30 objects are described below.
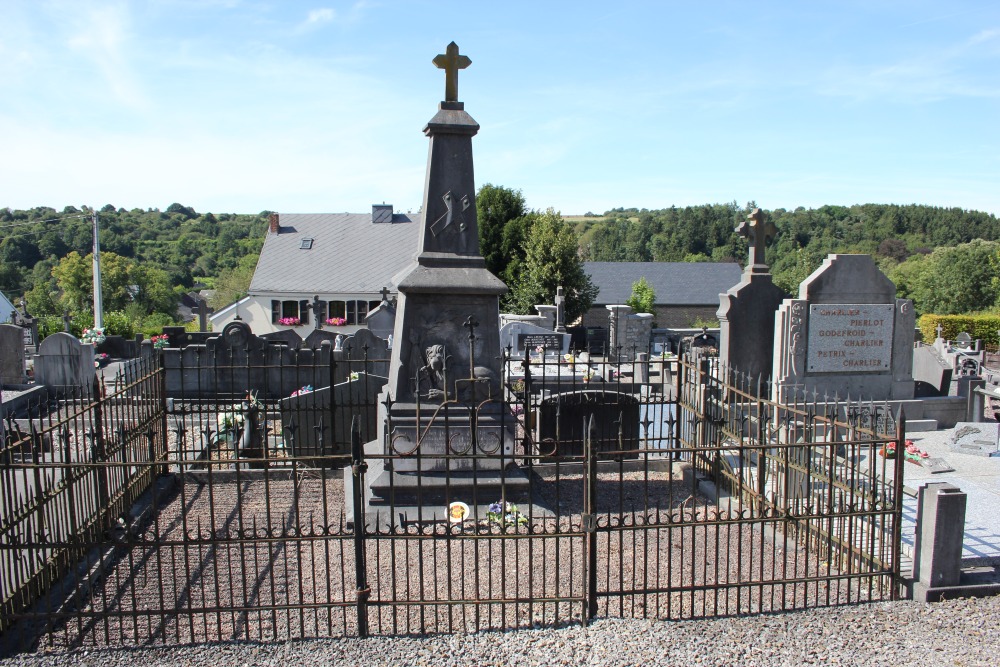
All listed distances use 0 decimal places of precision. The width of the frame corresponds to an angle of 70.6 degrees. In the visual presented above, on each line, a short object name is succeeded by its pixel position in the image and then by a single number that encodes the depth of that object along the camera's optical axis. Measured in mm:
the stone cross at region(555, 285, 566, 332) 25219
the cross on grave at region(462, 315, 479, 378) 7348
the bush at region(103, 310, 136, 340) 26156
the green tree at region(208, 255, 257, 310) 51062
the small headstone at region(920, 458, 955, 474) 9156
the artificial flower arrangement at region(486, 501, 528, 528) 6703
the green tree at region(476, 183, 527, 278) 36062
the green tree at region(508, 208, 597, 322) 31109
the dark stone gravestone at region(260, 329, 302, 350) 17938
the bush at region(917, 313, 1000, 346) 28625
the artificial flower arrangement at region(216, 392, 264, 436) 8883
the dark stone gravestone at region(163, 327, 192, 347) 19969
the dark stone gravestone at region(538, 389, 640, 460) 9156
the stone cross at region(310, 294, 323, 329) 24058
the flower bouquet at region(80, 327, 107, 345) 20766
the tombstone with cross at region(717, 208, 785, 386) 11992
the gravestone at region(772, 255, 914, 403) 11672
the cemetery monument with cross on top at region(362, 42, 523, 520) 7391
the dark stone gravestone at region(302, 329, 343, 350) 17750
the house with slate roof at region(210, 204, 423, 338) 34812
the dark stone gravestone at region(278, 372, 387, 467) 9273
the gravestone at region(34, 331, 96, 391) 15922
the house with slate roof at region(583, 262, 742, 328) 42344
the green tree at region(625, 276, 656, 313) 36594
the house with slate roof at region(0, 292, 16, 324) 39778
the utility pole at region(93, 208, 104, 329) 24562
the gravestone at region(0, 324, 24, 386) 16078
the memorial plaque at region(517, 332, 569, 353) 21297
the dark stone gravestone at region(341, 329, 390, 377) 14617
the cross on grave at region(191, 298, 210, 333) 26145
